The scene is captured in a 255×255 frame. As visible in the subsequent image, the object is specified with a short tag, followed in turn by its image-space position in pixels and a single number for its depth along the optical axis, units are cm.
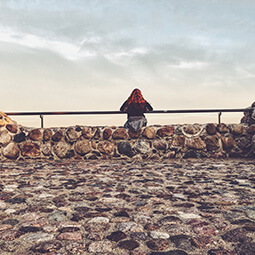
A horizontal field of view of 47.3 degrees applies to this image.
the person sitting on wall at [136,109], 686
